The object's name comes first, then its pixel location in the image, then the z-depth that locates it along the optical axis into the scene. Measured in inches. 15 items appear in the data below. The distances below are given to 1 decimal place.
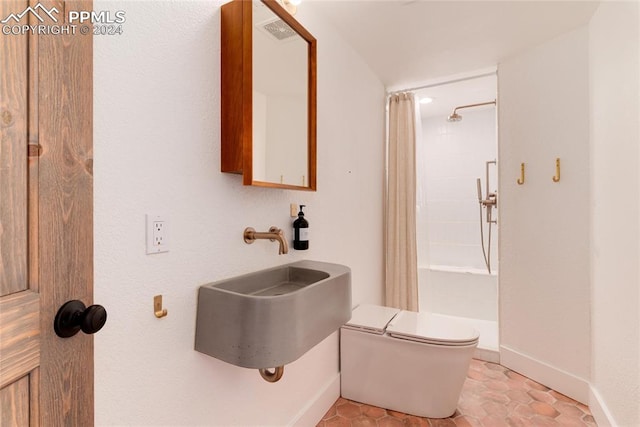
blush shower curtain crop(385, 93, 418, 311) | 106.2
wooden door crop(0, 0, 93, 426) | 21.3
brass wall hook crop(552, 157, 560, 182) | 81.6
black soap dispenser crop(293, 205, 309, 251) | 60.5
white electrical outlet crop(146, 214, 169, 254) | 36.1
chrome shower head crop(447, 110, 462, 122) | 130.8
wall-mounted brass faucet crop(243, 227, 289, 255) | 50.3
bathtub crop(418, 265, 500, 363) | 113.0
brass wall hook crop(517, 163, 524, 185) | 89.6
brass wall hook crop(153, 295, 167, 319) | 37.2
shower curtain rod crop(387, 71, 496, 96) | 101.5
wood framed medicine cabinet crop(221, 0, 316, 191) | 44.2
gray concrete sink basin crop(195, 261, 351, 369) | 39.3
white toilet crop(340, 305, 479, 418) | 67.5
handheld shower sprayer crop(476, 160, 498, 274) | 122.4
